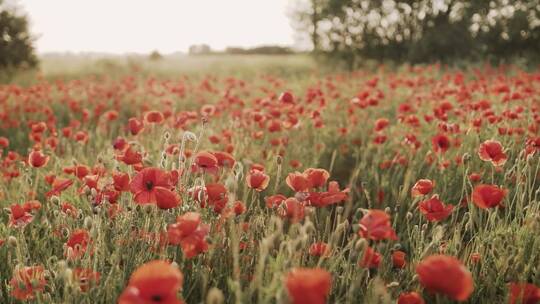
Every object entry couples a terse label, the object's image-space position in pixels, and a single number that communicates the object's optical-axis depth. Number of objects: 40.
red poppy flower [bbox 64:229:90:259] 1.78
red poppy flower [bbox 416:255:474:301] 1.10
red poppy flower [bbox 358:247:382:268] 1.51
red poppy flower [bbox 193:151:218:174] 1.93
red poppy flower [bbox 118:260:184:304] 1.00
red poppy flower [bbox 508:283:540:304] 1.53
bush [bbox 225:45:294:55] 38.00
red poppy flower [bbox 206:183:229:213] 1.79
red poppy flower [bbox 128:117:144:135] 2.88
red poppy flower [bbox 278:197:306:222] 1.69
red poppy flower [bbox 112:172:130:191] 1.90
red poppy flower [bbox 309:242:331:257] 1.76
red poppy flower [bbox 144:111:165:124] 2.95
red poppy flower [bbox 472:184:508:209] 1.62
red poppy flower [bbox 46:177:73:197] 2.10
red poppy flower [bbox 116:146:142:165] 2.09
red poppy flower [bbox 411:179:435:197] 1.91
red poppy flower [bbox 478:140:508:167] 2.13
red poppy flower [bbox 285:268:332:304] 0.98
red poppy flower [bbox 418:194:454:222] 1.74
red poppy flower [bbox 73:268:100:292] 1.59
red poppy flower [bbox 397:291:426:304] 1.39
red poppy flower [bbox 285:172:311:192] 1.84
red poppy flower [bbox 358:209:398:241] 1.37
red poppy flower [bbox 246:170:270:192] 1.91
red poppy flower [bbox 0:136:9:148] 3.26
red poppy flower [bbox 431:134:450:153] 2.59
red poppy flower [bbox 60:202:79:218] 2.15
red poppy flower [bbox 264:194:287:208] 1.94
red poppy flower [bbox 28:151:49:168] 2.42
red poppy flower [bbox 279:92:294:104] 3.30
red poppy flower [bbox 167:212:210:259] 1.41
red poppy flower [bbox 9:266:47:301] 1.61
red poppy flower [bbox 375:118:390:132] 3.36
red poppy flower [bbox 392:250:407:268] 1.82
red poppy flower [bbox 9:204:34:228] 1.95
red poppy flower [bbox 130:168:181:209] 1.71
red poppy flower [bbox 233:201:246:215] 1.94
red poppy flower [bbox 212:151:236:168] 2.07
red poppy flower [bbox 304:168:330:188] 1.87
